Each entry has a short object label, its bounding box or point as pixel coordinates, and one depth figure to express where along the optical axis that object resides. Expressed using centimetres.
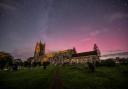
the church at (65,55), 6369
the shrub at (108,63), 2301
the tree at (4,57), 3642
